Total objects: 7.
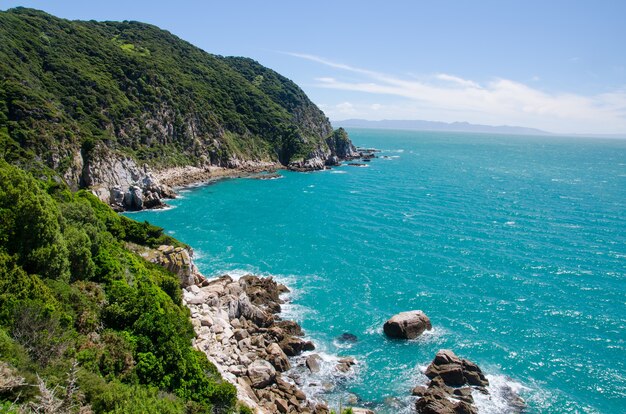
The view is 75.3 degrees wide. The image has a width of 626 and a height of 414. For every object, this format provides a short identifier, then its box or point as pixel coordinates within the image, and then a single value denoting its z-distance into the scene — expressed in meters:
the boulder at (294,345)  37.84
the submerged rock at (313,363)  35.81
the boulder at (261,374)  32.41
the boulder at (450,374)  34.38
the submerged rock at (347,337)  40.97
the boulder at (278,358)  35.41
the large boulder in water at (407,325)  41.16
